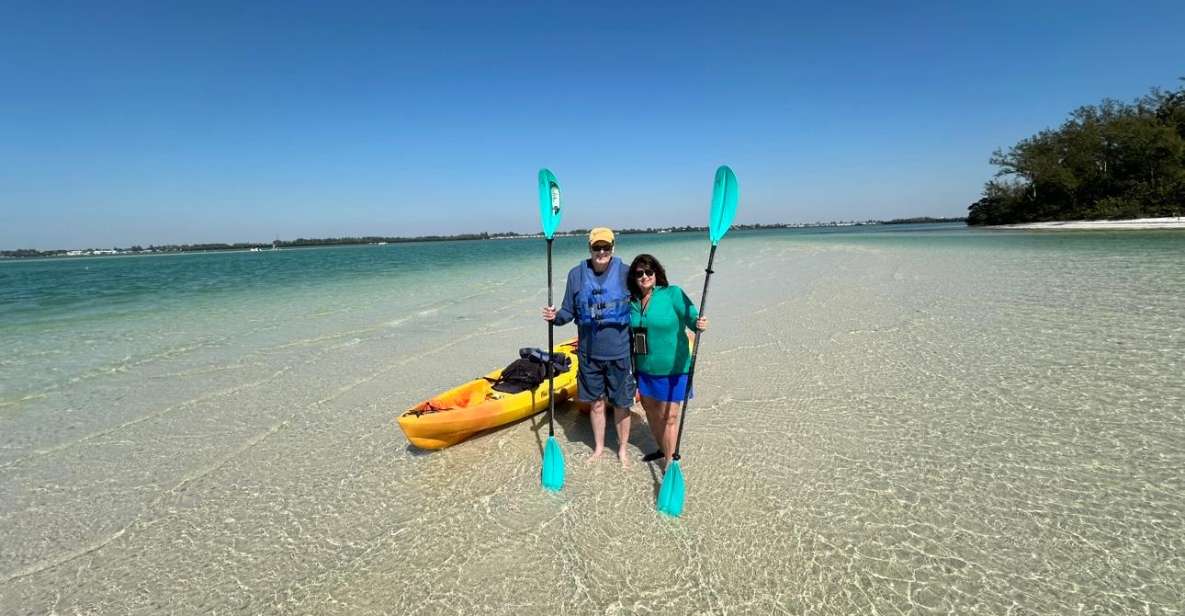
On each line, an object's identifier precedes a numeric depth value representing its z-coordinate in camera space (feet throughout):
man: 13.64
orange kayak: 16.33
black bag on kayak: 19.13
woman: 13.35
